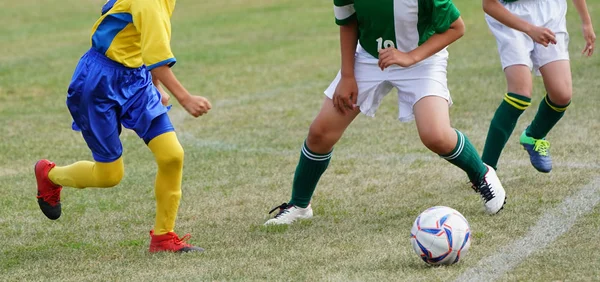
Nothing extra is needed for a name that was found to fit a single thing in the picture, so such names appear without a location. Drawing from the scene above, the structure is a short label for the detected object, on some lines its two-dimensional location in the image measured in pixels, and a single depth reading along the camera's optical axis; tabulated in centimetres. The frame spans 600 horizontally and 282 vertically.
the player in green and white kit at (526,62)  1224
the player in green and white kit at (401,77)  1034
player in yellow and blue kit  989
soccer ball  886
